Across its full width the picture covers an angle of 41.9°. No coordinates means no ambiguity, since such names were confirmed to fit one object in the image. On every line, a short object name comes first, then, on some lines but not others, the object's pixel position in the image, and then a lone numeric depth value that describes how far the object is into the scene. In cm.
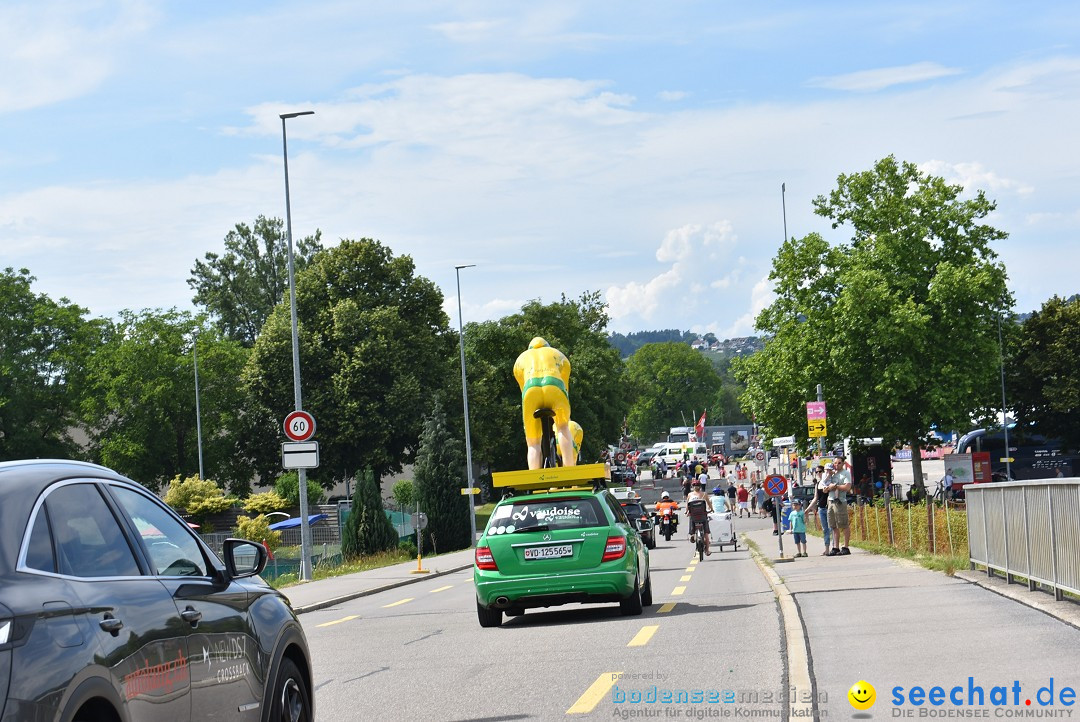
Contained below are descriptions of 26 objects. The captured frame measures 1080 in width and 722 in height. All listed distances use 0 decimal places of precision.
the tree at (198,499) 5247
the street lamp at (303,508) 3091
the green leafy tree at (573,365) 8462
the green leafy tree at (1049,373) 7075
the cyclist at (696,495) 3029
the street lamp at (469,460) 5522
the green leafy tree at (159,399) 7575
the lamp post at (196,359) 7100
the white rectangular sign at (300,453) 2825
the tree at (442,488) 5953
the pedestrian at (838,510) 2620
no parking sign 3102
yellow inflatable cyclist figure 2620
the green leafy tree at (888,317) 5394
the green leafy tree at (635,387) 9950
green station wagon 1544
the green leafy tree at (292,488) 6200
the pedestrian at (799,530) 2702
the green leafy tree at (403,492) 7125
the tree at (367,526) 4653
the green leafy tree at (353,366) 6475
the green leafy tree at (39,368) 7256
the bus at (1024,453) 6588
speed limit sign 2817
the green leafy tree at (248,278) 9138
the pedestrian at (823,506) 2716
